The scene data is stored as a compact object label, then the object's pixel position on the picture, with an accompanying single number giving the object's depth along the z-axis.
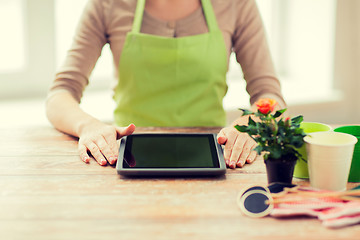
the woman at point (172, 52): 1.75
